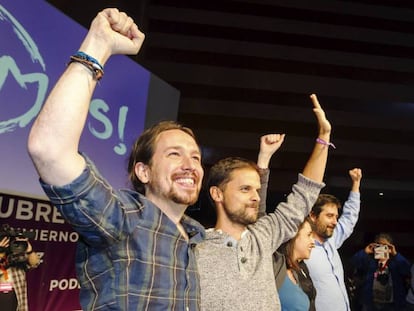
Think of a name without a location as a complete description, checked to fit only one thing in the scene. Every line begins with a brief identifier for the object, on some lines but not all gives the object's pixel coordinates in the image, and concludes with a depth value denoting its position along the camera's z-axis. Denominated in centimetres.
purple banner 212
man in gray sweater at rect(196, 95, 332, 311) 130
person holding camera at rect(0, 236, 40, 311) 204
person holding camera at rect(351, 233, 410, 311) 407
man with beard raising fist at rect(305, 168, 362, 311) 218
